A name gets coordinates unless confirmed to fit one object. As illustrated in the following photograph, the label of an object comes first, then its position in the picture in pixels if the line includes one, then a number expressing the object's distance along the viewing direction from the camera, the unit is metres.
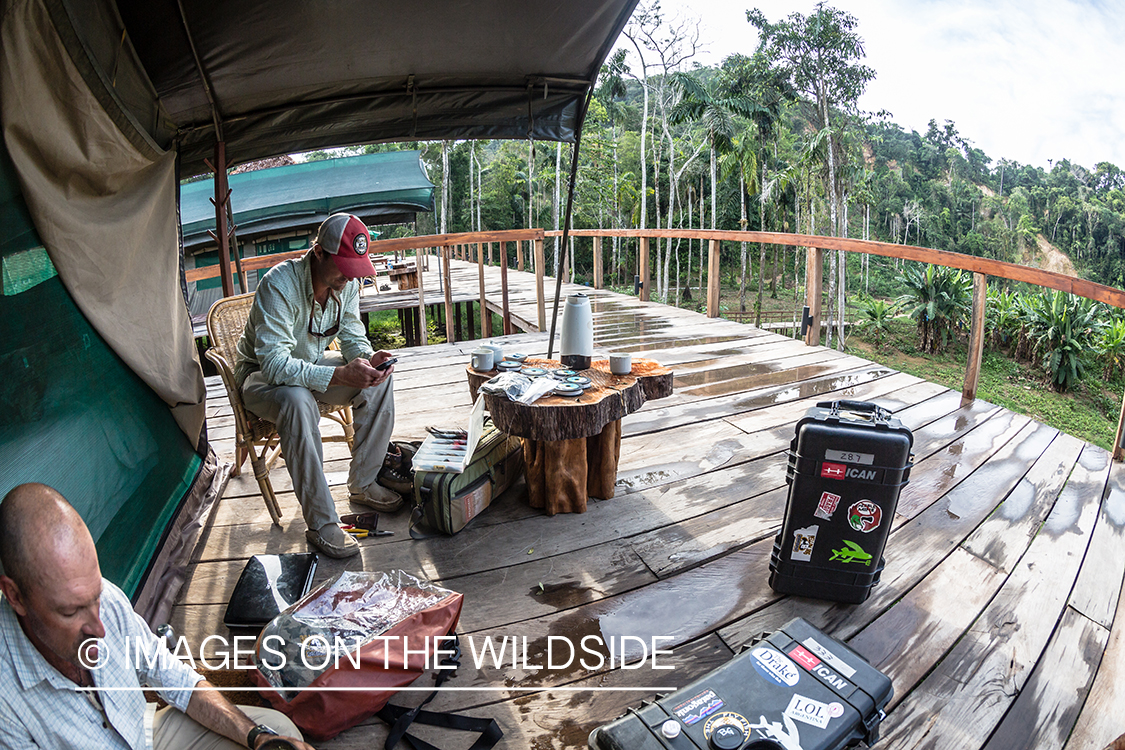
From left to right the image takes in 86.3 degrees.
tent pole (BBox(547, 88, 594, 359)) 2.75
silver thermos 2.56
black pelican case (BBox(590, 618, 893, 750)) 1.19
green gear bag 2.21
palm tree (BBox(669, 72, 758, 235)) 21.27
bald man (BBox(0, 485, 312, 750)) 0.86
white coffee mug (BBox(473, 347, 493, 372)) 2.60
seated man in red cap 2.11
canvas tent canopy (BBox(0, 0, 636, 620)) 1.56
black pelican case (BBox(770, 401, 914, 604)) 1.74
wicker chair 2.25
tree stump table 2.16
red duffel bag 1.39
